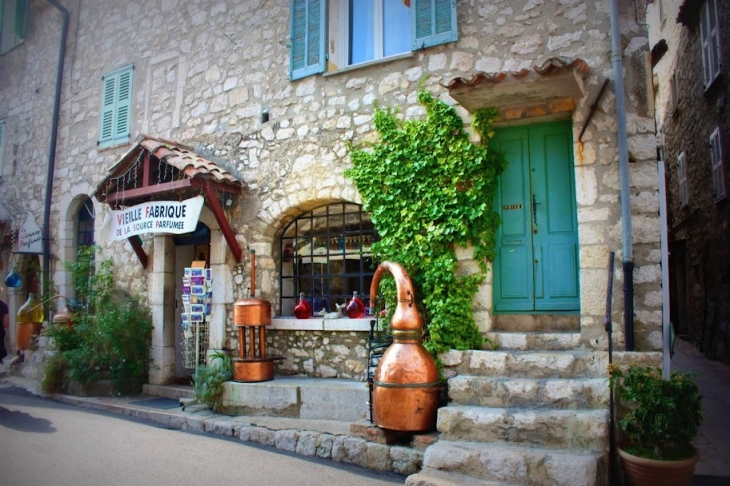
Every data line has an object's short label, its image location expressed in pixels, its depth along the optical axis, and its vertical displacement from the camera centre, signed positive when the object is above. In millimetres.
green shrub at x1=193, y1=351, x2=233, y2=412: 6516 -837
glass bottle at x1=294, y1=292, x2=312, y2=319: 6820 +12
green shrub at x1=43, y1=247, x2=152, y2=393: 7711 -453
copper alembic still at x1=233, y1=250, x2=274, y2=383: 6504 -378
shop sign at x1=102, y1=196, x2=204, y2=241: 6789 +1207
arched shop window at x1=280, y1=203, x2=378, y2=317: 6750 +692
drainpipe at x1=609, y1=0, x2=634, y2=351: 4848 +1204
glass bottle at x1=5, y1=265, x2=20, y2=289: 10295 +577
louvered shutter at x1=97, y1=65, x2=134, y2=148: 8953 +3376
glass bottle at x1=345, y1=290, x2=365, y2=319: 6480 +25
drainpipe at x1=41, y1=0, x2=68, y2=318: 9961 +2802
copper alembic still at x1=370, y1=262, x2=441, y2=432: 4633 -594
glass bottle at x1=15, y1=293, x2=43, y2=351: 9570 -169
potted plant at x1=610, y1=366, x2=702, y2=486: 3748 -830
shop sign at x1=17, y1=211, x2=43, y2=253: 10000 +1360
